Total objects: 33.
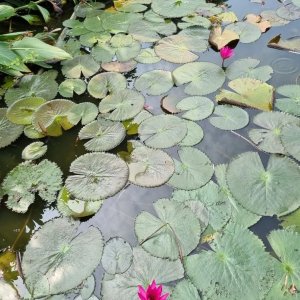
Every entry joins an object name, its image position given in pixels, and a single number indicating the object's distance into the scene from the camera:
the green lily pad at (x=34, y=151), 1.93
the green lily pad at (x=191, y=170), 1.68
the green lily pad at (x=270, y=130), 1.82
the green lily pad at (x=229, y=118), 1.95
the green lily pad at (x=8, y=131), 2.03
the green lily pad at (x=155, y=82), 2.25
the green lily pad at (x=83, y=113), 2.10
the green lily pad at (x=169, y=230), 1.44
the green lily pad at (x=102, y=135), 1.93
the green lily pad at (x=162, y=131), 1.90
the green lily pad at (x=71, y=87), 2.31
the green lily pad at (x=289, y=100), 2.03
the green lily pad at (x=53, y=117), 2.07
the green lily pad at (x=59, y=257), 1.39
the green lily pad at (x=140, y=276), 1.34
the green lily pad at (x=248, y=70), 2.29
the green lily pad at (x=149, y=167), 1.72
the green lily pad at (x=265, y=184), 1.55
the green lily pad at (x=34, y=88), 2.31
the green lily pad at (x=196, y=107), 2.02
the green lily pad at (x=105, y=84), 2.29
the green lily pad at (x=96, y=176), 1.69
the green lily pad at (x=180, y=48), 2.52
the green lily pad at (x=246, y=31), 2.66
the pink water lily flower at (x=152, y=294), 1.17
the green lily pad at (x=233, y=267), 1.30
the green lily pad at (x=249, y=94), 2.06
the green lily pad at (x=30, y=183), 1.72
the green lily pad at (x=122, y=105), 2.10
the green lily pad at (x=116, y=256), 1.41
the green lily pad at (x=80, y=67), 2.46
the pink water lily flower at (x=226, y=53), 2.27
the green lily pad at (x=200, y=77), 2.22
